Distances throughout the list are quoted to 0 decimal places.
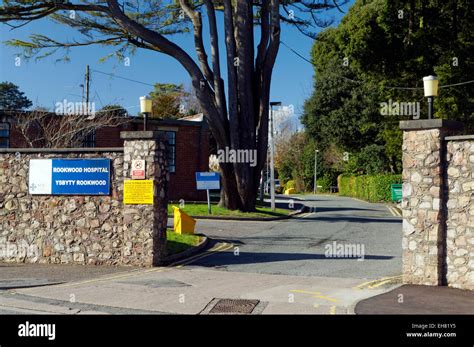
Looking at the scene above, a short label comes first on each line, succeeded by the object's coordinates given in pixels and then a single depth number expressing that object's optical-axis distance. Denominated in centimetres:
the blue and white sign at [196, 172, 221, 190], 2319
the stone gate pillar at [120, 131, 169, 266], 1198
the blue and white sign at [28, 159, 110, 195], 1245
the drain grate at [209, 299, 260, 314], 794
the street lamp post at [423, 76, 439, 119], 1002
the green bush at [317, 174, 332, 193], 5997
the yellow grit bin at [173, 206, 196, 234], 1619
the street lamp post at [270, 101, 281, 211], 2677
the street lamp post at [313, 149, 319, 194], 5712
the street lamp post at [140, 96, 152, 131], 1273
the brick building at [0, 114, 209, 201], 2880
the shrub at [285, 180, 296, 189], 6481
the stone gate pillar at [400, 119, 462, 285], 955
